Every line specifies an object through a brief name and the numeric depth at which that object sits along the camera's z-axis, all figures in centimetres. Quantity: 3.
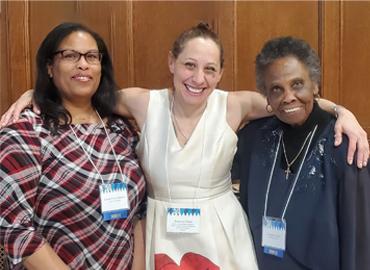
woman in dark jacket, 128
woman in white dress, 144
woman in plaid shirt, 125
